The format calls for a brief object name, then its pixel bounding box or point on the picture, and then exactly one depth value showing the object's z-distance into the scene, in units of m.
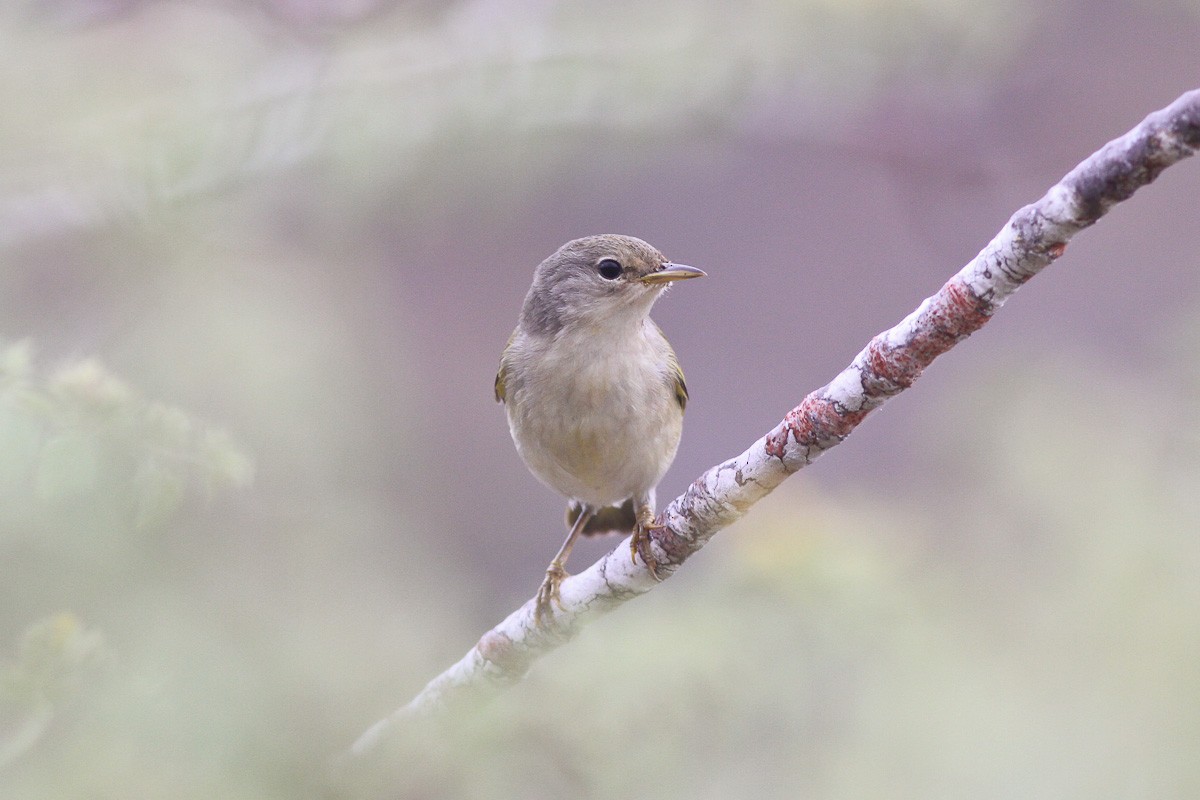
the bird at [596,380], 4.64
